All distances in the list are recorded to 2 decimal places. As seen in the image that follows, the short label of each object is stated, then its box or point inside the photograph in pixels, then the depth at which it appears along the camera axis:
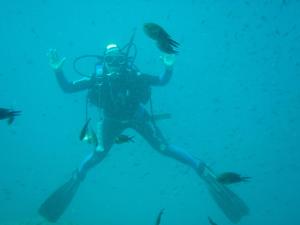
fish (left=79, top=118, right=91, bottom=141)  4.65
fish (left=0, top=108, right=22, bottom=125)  3.47
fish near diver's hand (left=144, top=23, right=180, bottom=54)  3.30
